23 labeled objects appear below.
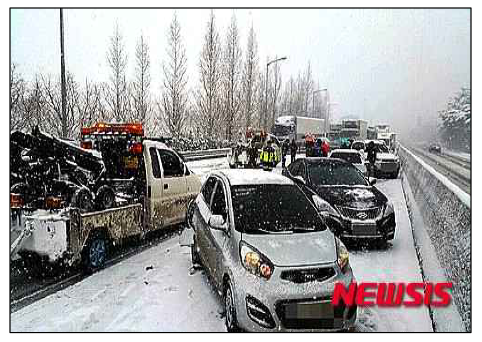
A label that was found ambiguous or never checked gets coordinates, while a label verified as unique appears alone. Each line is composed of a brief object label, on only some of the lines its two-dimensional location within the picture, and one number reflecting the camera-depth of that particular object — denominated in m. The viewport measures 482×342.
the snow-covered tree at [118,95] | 19.94
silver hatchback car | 4.21
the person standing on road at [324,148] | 19.48
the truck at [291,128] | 39.56
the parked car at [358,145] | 25.70
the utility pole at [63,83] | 12.23
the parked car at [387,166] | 19.55
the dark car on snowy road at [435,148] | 59.38
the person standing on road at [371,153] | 19.19
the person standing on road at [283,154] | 21.03
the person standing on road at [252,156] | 20.05
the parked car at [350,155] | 15.25
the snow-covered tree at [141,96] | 20.46
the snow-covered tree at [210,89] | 20.77
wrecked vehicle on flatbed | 5.70
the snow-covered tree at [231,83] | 20.91
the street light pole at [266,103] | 27.78
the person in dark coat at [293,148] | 22.81
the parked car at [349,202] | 7.46
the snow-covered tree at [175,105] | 25.16
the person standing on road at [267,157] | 18.06
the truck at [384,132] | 47.03
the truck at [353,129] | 42.09
